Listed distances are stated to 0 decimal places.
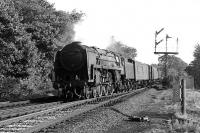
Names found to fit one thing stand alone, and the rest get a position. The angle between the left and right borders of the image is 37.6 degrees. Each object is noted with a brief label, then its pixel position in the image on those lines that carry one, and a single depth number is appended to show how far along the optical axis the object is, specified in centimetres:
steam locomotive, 1745
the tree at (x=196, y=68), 5812
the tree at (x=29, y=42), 2050
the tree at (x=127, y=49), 9125
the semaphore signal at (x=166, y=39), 3322
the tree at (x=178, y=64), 12938
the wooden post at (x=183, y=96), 1195
